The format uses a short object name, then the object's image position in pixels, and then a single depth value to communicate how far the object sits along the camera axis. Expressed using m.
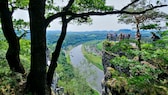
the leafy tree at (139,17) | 8.54
